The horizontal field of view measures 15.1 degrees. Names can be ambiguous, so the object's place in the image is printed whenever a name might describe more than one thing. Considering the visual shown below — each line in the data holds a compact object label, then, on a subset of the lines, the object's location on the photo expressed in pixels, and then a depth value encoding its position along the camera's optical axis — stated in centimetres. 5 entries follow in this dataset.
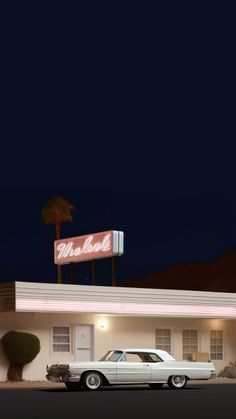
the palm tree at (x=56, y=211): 5994
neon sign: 4194
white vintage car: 2828
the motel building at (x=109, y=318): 3572
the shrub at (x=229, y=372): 4019
